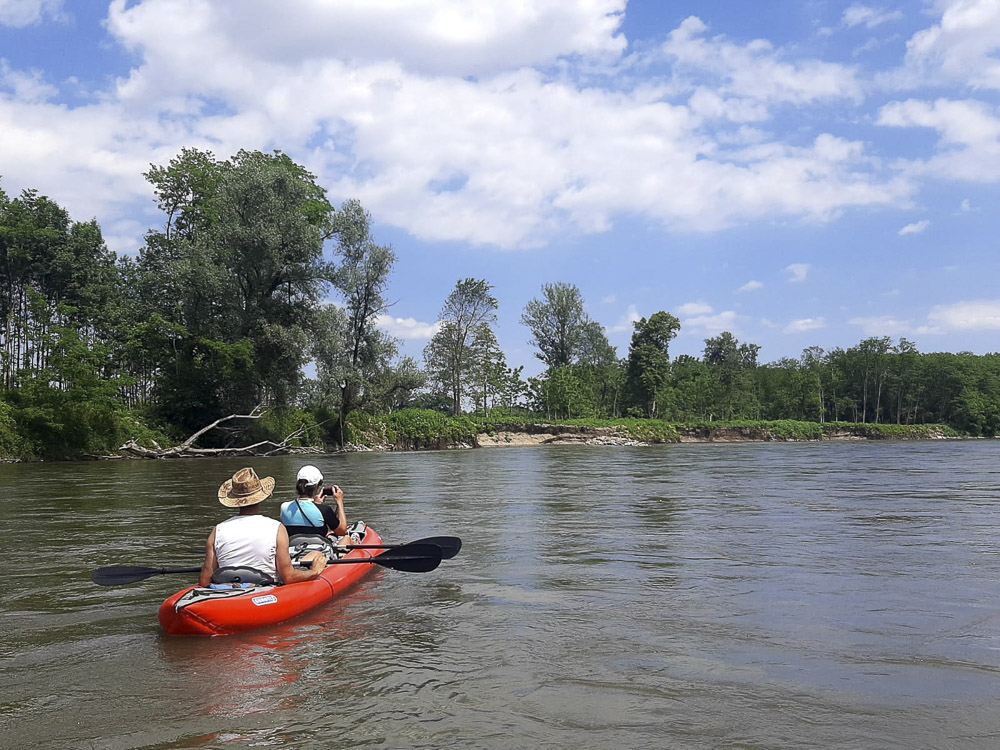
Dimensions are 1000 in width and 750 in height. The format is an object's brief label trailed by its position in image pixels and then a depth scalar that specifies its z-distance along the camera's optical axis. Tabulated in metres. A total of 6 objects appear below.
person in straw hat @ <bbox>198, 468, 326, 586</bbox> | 5.97
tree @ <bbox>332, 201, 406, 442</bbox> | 37.88
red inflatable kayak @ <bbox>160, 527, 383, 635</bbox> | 5.59
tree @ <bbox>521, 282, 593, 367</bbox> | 73.62
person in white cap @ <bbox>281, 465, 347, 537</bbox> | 7.39
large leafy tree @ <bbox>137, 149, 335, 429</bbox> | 32.56
